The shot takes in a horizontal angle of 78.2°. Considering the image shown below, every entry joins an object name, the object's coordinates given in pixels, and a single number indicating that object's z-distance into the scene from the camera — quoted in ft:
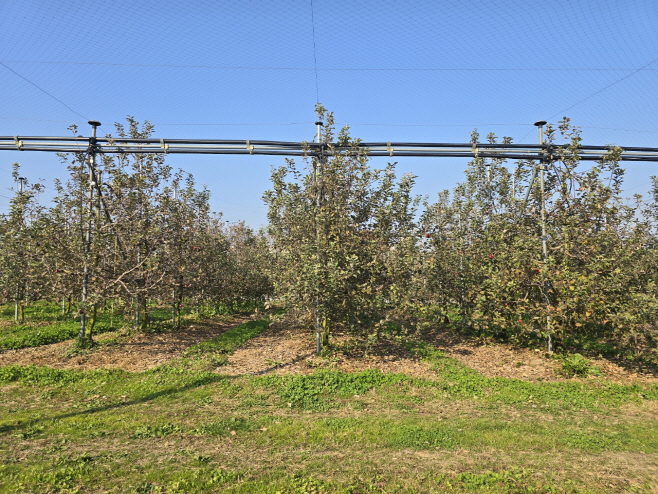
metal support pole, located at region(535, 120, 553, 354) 33.22
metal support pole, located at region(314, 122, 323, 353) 32.45
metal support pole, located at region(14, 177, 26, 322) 43.54
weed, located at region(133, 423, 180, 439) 19.71
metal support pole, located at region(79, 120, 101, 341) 35.45
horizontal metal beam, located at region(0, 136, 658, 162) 34.99
